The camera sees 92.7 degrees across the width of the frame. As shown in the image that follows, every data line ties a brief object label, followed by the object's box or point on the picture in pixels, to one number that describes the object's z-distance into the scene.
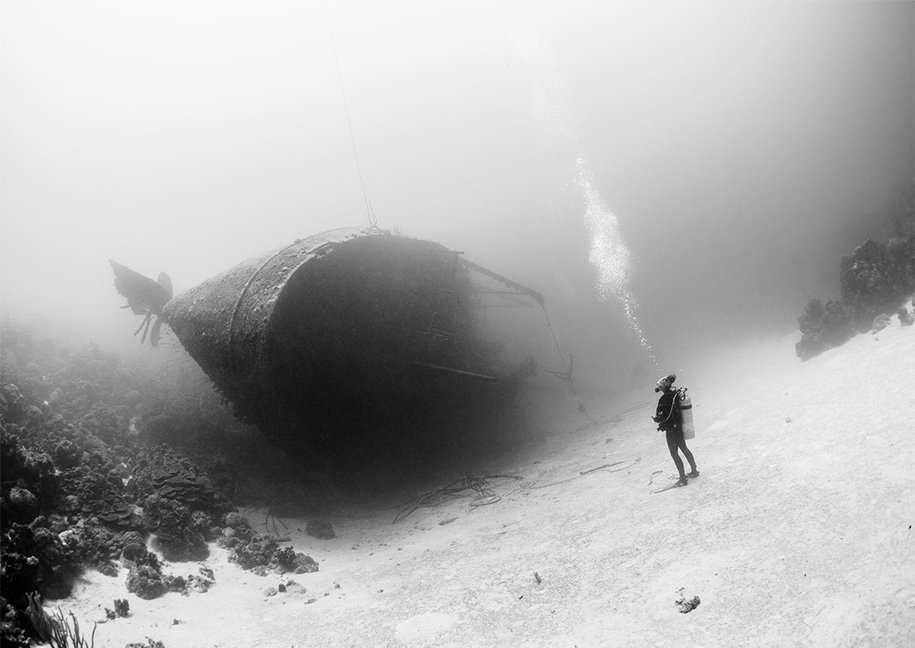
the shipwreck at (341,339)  9.70
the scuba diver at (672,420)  7.15
